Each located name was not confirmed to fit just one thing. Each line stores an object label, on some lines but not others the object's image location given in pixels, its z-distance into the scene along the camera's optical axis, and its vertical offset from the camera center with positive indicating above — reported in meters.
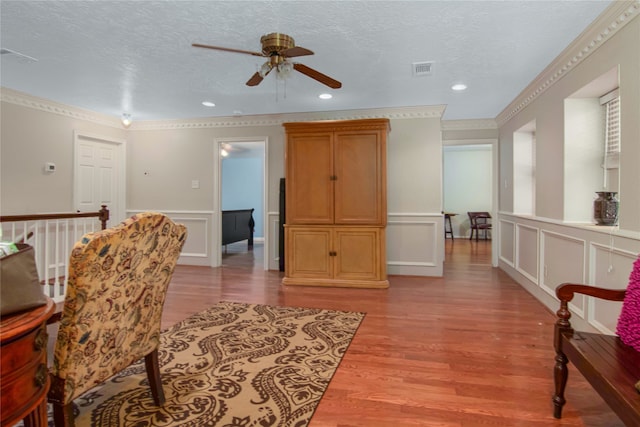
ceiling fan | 2.26 +1.03
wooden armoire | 4.37 +0.07
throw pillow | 1.60 -0.51
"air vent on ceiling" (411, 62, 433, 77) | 3.31 +1.38
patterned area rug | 1.76 -1.04
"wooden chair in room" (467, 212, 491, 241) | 9.05 -0.39
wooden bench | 1.26 -0.66
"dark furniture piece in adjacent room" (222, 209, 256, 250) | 6.64 -0.38
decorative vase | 2.72 +0.01
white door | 5.14 +0.52
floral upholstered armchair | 1.27 -0.39
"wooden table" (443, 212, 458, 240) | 9.50 -0.46
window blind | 2.92 +0.71
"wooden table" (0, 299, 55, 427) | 0.81 -0.40
